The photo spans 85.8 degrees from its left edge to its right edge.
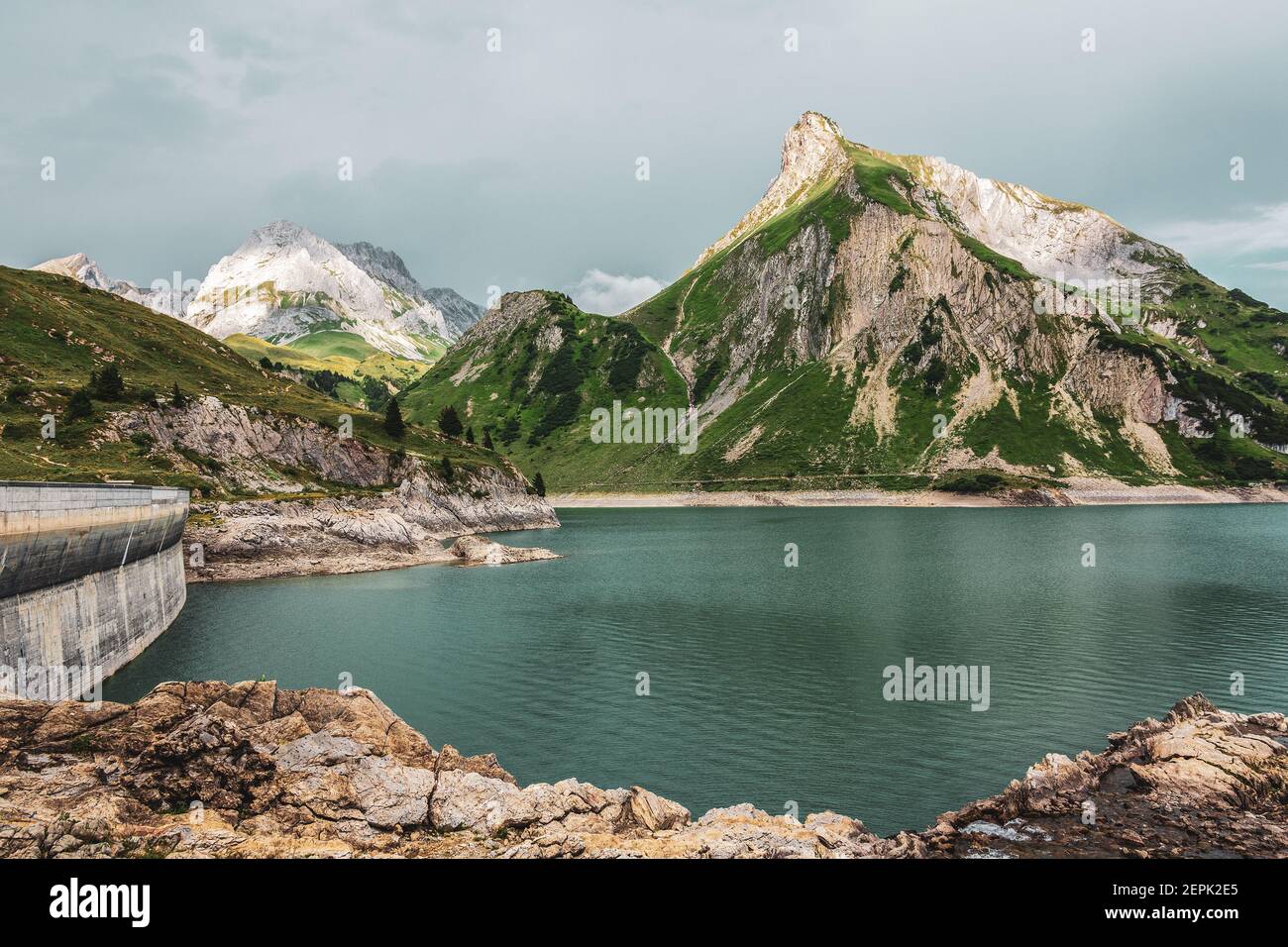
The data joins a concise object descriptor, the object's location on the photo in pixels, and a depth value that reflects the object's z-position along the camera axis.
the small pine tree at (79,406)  100.94
